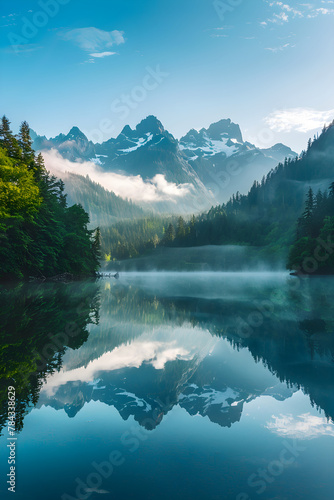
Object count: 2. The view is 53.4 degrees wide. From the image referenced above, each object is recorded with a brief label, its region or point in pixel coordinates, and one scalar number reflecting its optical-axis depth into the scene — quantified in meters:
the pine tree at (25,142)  58.83
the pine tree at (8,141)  52.25
